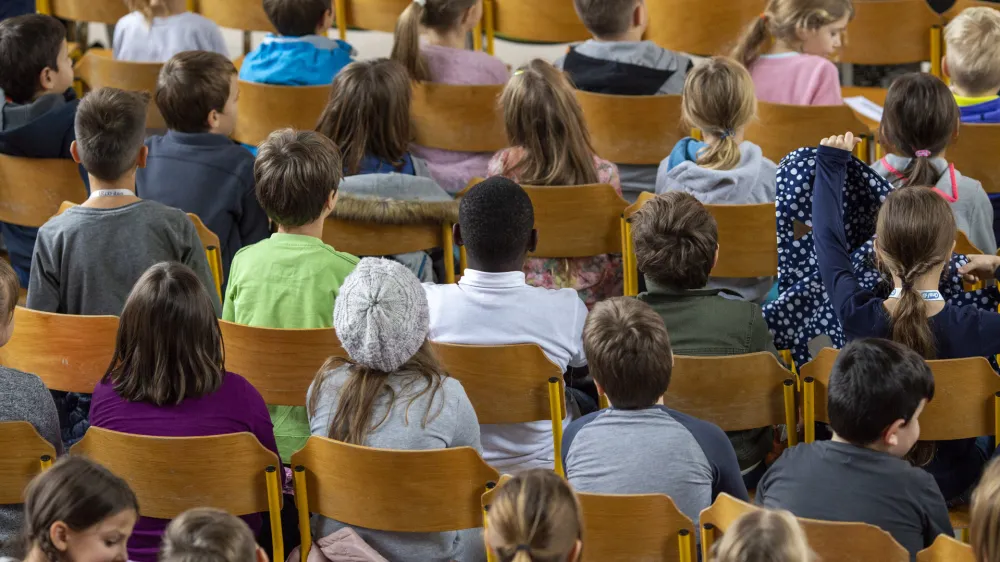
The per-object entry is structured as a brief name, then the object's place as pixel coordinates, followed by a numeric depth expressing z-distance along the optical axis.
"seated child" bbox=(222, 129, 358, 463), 6.73
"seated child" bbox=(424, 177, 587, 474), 6.46
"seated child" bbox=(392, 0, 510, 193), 9.52
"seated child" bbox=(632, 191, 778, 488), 6.36
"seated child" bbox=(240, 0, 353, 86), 9.89
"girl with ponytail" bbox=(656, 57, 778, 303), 7.96
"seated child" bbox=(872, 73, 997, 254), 7.04
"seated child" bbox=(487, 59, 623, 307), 8.10
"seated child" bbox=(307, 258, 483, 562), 5.54
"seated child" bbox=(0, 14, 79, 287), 8.57
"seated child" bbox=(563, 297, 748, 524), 5.30
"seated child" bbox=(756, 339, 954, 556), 4.99
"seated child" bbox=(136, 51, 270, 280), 8.27
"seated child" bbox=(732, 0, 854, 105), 9.56
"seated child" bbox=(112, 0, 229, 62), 10.58
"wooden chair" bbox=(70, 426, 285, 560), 5.36
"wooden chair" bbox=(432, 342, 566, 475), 5.98
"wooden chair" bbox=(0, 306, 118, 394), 6.45
